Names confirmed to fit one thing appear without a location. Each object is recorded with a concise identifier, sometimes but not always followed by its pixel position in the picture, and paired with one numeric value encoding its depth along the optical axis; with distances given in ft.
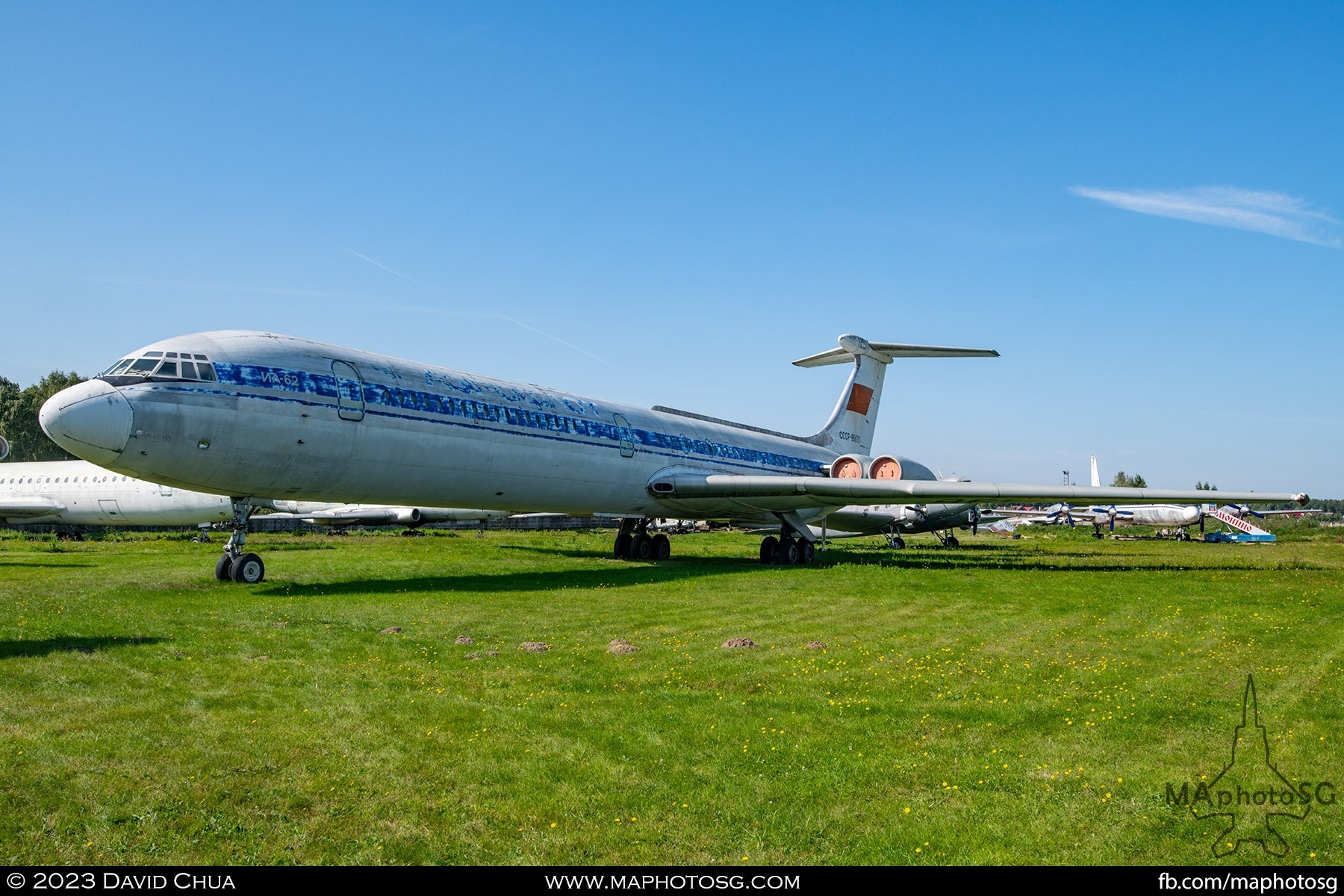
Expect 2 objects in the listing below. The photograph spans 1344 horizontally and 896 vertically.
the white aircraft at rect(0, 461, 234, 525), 116.26
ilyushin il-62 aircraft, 50.06
